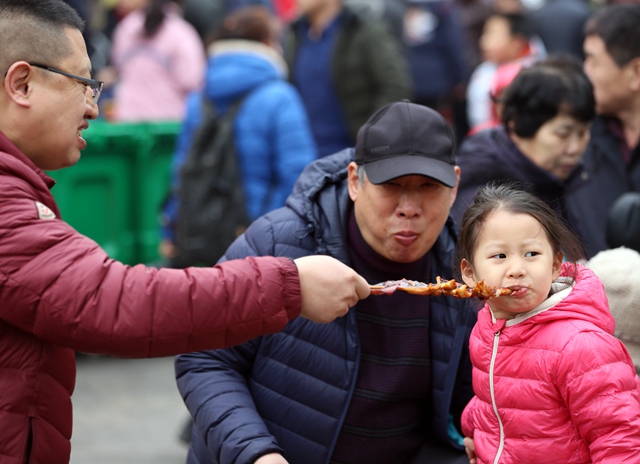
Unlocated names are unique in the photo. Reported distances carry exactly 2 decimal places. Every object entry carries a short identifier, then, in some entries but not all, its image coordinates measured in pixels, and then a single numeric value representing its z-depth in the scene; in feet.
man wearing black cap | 20.17
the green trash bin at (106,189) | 48.65
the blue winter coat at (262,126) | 38.04
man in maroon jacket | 14.25
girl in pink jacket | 15.49
